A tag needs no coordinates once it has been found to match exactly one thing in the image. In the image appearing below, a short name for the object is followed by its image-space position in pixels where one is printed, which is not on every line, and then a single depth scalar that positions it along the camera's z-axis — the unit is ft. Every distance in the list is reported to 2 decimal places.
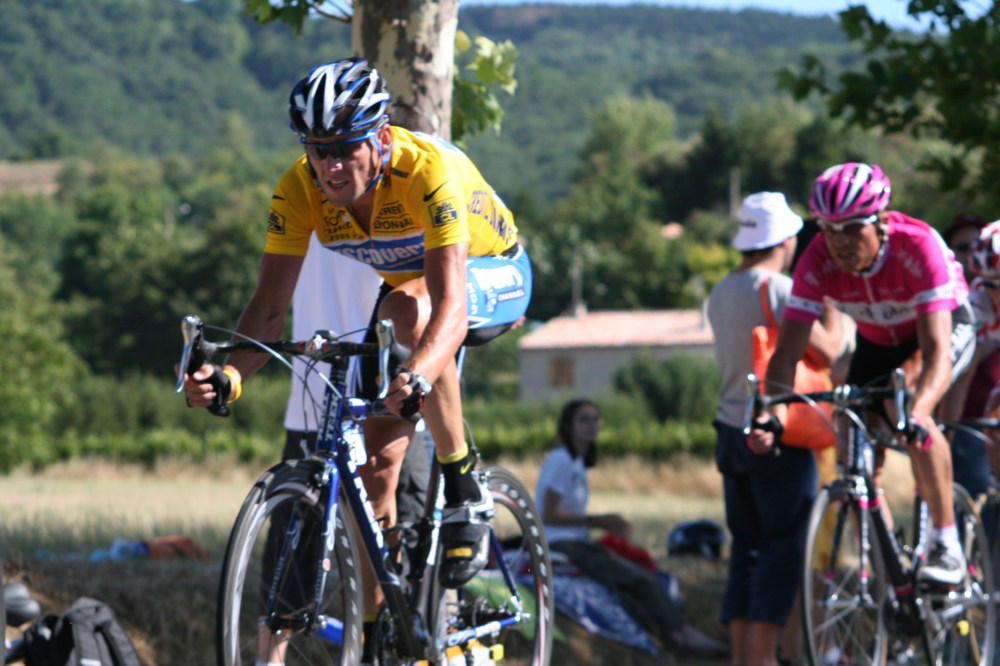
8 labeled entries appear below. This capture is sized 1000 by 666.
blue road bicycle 30.12
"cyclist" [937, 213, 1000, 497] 55.77
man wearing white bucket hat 48.57
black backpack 39.40
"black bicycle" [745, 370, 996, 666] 44.50
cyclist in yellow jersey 32.37
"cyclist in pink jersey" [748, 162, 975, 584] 44.62
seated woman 61.72
